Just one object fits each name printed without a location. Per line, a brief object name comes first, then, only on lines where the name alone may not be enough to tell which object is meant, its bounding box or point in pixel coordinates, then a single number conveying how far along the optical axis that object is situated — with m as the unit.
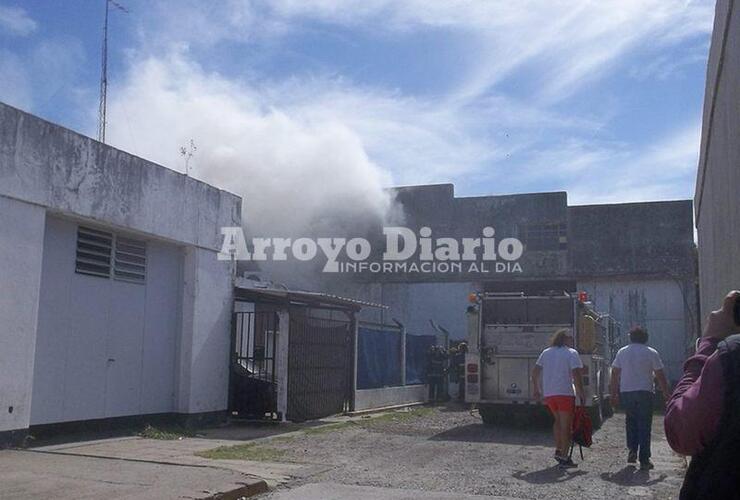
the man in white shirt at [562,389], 9.75
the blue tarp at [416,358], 21.15
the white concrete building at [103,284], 9.95
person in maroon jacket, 2.58
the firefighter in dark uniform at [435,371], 21.84
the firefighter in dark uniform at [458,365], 22.03
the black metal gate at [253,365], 14.33
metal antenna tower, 18.95
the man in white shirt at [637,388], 9.64
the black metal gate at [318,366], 14.44
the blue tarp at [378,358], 17.70
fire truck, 14.20
